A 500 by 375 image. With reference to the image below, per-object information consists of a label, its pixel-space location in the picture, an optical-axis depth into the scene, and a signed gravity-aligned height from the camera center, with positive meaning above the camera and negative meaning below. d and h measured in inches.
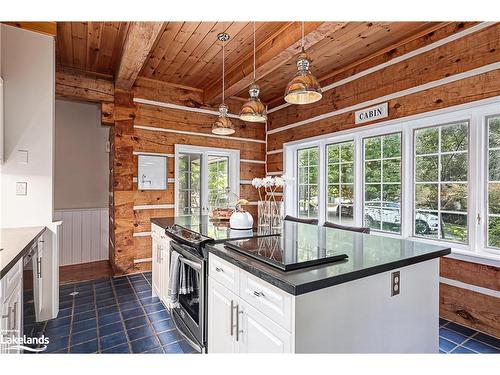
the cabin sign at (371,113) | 126.7 +35.7
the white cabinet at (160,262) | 104.0 -29.7
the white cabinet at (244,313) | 47.8 -25.4
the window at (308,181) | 170.4 +4.8
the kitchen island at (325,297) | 46.5 -21.0
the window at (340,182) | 146.8 +3.6
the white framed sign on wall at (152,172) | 158.9 +9.0
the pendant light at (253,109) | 97.0 +27.9
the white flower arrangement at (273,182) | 91.6 +2.2
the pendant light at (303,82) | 74.6 +28.6
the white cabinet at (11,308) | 57.1 -27.4
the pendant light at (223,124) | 110.7 +25.5
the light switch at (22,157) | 100.8 +11.0
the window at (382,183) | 125.3 +2.9
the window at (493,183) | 94.7 +2.2
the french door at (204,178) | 175.0 +6.4
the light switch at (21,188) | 101.3 -0.3
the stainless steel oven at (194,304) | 75.6 -34.3
